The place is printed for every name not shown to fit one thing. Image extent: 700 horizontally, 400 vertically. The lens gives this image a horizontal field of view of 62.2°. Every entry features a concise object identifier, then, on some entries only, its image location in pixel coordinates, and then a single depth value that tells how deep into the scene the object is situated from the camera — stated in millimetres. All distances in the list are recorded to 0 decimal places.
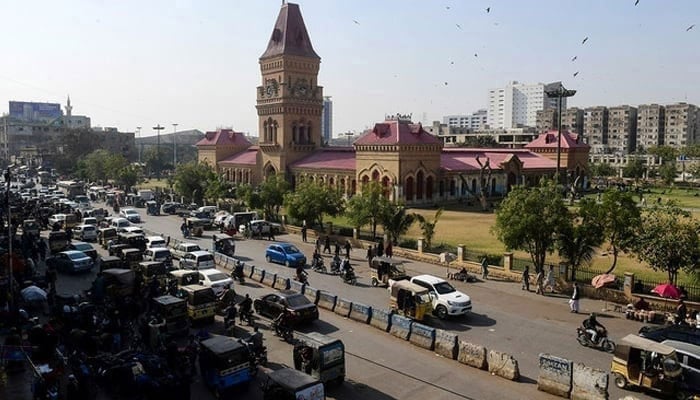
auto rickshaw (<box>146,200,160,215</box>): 56509
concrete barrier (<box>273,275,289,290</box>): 26541
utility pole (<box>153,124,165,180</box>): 113888
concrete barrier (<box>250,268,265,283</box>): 28234
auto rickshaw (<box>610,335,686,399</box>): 15031
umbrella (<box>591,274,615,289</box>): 24531
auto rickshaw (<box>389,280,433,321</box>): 21562
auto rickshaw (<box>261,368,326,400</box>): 12558
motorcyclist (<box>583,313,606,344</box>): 18906
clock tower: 71750
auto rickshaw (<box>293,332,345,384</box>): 15328
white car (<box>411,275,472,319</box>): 22062
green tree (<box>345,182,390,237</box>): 36375
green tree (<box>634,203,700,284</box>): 22719
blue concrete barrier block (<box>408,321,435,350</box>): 18703
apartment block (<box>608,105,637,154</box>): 173375
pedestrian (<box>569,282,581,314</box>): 22844
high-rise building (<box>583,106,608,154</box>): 176625
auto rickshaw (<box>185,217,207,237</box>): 42719
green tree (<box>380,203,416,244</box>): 36219
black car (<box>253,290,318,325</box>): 20609
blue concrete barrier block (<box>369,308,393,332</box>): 20531
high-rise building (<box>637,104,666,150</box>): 169000
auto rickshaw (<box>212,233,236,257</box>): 34812
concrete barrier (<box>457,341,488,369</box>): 17047
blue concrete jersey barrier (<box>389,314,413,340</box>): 19641
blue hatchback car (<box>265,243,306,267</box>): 32438
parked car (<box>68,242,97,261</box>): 32531
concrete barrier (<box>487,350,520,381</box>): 16281
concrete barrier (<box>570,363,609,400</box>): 14375
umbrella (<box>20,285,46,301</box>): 22203
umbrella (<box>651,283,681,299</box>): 22312
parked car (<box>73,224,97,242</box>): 40088
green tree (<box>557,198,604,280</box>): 26031
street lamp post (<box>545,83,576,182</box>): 57875
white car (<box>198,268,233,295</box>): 24188
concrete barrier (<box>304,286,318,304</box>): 24156
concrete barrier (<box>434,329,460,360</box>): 17891
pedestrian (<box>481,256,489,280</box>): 29359
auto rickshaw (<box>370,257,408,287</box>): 27469
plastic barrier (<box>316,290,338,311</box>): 23203
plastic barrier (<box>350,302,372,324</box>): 21453
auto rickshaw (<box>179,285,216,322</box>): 20734
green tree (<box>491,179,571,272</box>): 26578
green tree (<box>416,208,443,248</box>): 34281
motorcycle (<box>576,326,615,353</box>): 18719
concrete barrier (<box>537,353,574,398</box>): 15125
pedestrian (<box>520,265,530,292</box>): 26895
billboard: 188000
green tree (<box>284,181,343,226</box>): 41281
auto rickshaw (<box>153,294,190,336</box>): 19297
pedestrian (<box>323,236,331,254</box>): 36741
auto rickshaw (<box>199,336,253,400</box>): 14648
